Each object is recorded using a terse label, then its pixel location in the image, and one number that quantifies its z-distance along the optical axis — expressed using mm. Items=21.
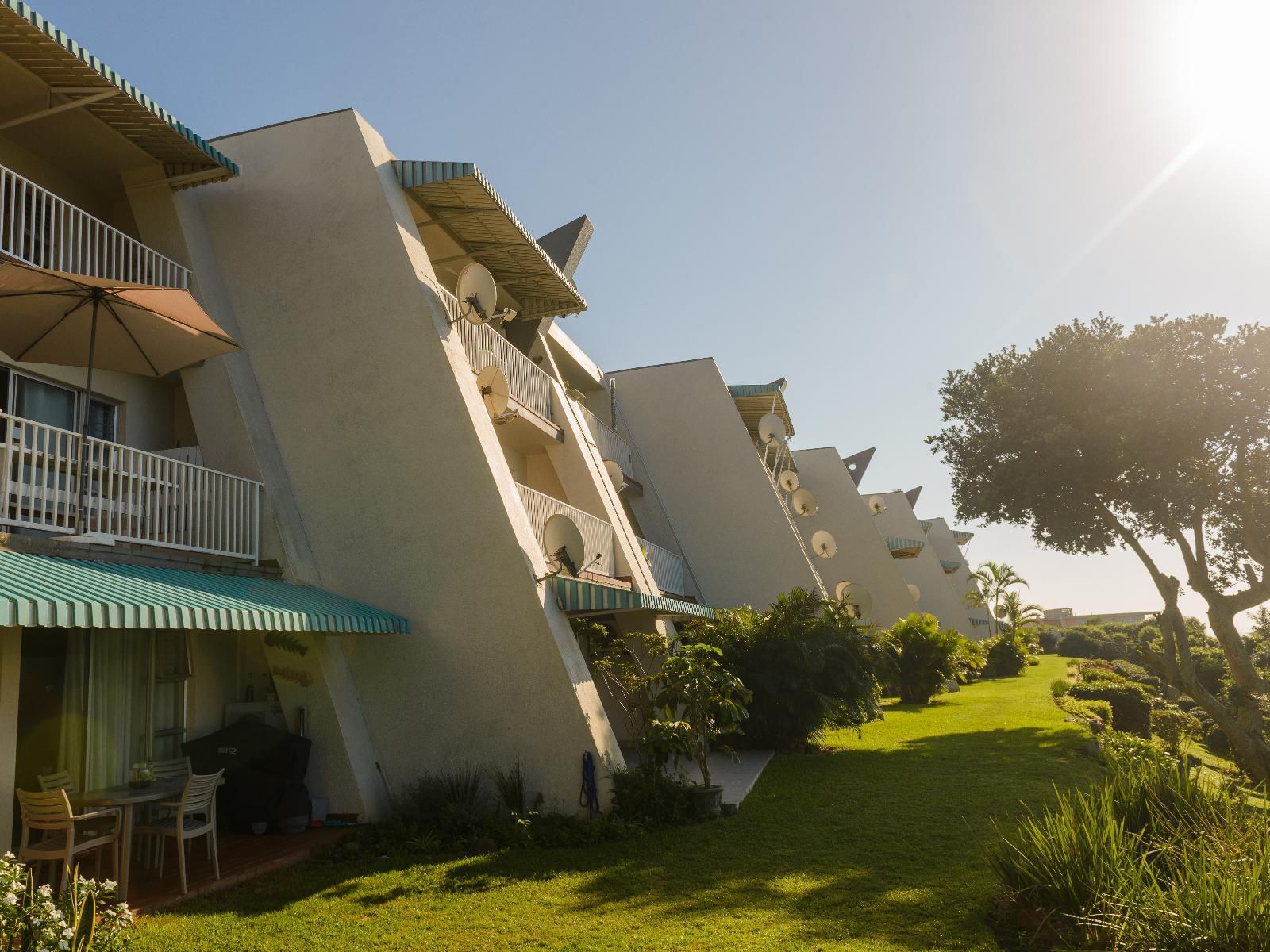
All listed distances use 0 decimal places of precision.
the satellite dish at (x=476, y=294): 12445
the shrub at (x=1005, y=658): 39344
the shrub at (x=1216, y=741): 23391
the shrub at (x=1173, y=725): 19344
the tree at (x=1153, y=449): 19125
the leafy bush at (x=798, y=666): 15852
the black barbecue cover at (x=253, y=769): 9898
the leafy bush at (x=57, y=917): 4930
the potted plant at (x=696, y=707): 10867
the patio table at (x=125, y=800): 7477
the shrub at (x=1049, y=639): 63344
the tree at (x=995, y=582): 55188
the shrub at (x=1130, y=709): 21938
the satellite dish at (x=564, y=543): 11836
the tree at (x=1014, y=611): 54094
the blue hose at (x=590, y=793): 10312
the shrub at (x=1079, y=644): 56750
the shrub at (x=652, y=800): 10422
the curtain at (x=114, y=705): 9008
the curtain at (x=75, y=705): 8789
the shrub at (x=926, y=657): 26344
